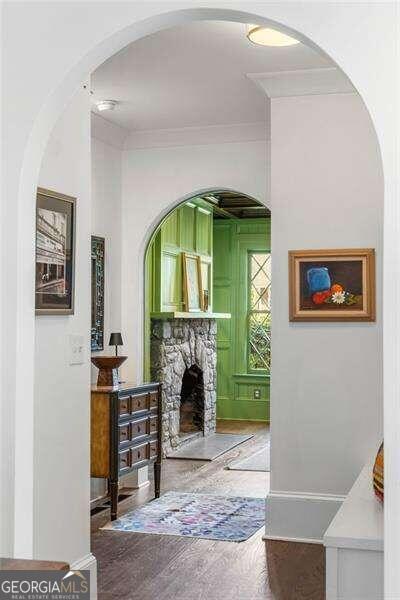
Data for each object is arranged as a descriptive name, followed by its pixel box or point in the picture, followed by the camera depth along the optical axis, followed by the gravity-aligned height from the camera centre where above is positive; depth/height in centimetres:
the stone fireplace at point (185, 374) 725 -49
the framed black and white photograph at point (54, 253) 348 +33
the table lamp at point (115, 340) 547 -10
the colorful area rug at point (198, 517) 491 -127
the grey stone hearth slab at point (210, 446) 762 -124
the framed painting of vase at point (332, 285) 464 +24
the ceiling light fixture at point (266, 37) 401 +149
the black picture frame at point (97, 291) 583 +26
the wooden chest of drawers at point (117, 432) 512 -70
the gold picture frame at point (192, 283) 813 +46
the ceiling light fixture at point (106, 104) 542 +153
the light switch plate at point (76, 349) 372 -11
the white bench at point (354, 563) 256 -78
